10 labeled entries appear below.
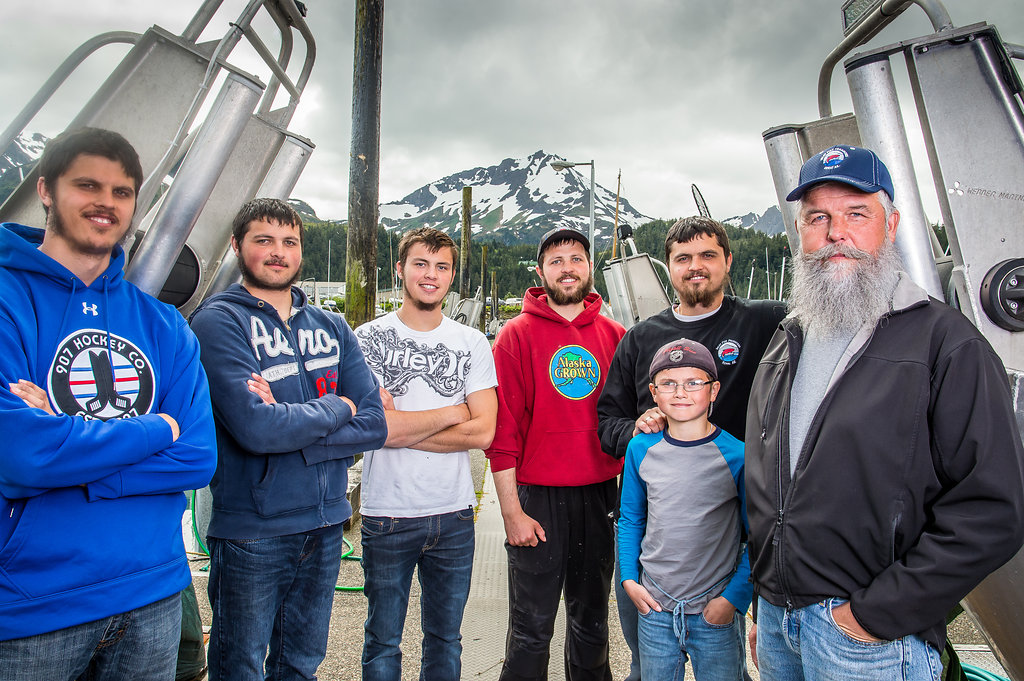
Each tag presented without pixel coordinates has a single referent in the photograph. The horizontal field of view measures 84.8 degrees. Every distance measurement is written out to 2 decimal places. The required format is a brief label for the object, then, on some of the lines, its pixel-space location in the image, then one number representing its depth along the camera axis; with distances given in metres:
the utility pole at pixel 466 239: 21.96
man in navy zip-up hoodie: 2.07
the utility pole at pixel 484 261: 38.26
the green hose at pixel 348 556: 4.48
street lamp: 18.13
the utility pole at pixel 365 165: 5.39
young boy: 2.05
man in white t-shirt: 2.45
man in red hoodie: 2.74
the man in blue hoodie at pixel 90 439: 1.47
